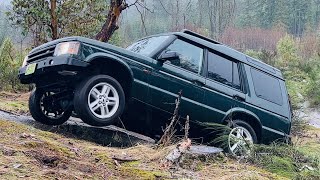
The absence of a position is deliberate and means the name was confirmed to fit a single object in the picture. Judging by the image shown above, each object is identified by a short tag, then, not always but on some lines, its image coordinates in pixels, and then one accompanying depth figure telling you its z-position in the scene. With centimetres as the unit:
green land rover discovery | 523
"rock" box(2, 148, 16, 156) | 365
